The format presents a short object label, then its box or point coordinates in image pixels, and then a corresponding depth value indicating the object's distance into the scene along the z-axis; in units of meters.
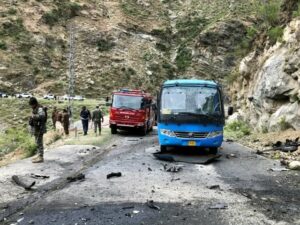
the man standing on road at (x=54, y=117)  18.63
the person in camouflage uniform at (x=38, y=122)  8.58
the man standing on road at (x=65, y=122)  15.78
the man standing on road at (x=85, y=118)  15.64
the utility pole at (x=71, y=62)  30.44
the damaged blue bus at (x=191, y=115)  9.63
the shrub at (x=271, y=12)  19.28
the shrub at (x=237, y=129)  15.70
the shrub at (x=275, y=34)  17.20
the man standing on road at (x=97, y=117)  15.54
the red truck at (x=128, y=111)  16.19
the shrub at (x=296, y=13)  15.63
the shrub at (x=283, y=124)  13.24
